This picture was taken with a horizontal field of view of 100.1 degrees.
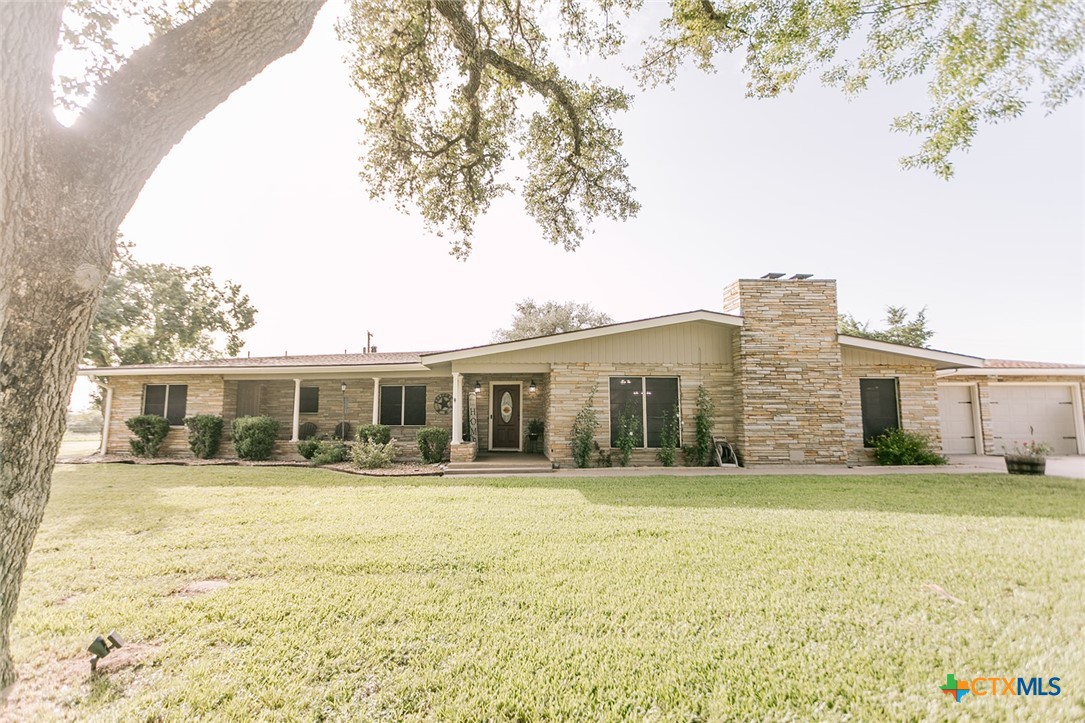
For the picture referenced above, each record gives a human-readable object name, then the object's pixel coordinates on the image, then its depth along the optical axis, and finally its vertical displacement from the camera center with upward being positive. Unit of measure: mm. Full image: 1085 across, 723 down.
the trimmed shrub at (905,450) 10539 -917
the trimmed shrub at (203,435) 12531 -637
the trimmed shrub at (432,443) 11609 -812
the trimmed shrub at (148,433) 12766 -588
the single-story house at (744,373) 10531 +893
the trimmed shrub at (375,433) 11773 -561
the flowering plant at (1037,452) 8953 -824
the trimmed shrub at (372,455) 10789 -1042
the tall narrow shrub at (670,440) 10500 -681
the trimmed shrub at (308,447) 11922 -928
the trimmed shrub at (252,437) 12273 -683
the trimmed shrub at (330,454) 11484 -1077
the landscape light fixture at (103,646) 2332 -1232
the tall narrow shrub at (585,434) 10312 -522
